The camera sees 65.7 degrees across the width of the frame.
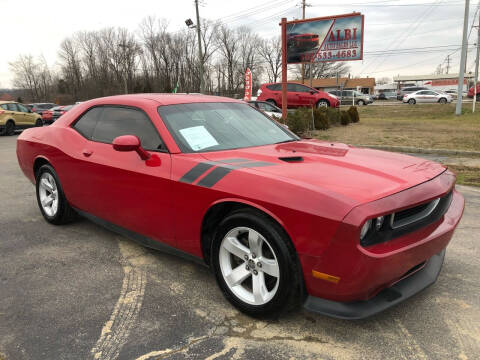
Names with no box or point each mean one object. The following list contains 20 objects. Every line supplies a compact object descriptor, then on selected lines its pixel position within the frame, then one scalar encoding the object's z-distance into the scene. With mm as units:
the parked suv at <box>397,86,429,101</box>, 51388
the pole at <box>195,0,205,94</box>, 30666
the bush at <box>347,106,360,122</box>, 17344
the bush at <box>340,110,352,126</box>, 16422
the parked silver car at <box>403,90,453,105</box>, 35312
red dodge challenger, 2035
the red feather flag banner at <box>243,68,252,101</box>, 22070
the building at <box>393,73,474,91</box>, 84875
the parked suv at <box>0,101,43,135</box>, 17250
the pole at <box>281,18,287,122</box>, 13676
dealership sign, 16281
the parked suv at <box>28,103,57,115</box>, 26544
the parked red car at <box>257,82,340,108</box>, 19547
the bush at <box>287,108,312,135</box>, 13000
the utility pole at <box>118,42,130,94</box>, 59478
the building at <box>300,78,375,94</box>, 80750
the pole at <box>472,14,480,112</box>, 25391
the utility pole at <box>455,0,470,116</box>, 18828
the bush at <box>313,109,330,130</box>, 14484
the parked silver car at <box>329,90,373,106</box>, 40469
